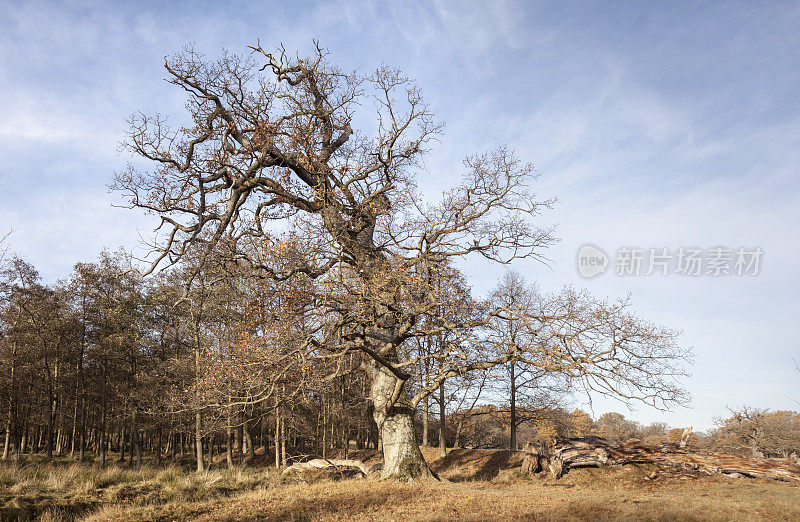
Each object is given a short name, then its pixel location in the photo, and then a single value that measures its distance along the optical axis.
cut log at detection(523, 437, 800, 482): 16.50
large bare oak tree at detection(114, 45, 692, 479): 13.75
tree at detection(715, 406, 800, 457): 28.45
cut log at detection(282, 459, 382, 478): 19.66
